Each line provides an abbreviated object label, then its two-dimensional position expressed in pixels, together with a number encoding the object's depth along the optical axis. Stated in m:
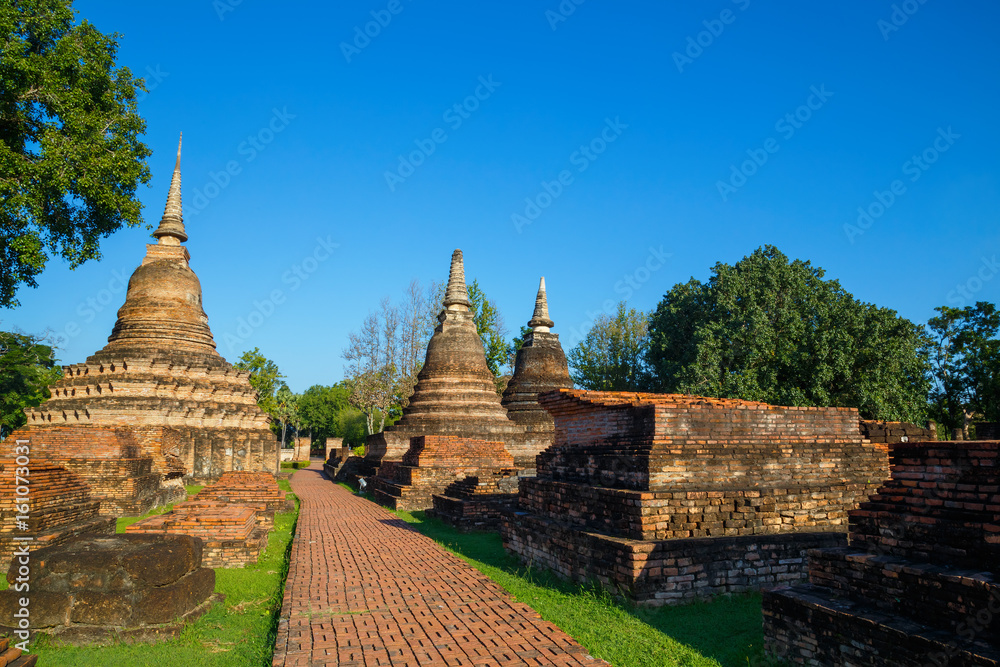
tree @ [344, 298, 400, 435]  37.19
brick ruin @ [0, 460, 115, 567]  7.55
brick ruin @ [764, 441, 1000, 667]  3.64
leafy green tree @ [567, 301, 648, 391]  37.06
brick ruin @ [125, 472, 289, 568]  8.56
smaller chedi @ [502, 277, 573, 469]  23.14
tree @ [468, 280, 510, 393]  39.09
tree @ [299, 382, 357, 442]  63.50
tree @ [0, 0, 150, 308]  10.69
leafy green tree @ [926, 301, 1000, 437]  24.44
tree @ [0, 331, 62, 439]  30.50
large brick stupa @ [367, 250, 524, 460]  20.88
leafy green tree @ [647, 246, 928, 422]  23.84
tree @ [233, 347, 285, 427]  44.56
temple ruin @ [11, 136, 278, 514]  19.50
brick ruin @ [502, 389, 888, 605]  6.24
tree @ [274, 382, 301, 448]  52.03
